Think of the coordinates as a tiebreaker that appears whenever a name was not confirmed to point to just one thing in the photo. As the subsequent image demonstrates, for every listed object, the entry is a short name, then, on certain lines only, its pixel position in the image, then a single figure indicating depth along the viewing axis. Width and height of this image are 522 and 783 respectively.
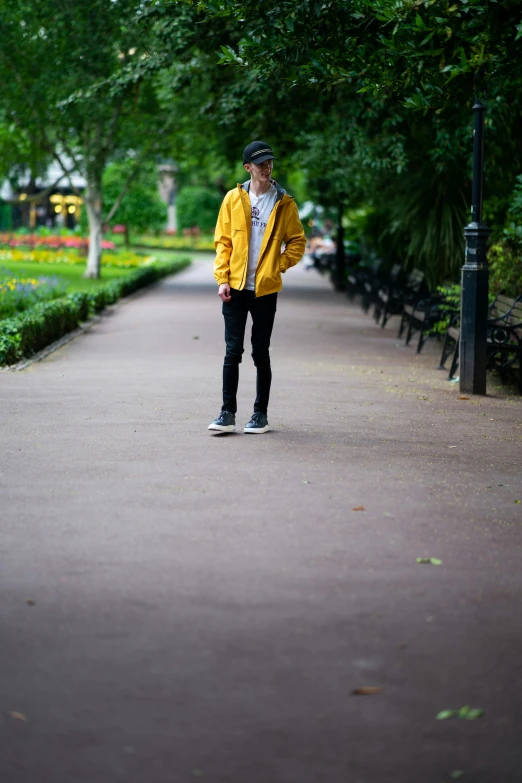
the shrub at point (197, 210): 74.81
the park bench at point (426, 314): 15.25
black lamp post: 10.89
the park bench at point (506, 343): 11.27
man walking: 8.01
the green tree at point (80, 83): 27.27
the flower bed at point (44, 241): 50.25
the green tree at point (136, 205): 59.88
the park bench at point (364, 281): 23.28
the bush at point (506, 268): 13.77
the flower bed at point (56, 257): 41.50
